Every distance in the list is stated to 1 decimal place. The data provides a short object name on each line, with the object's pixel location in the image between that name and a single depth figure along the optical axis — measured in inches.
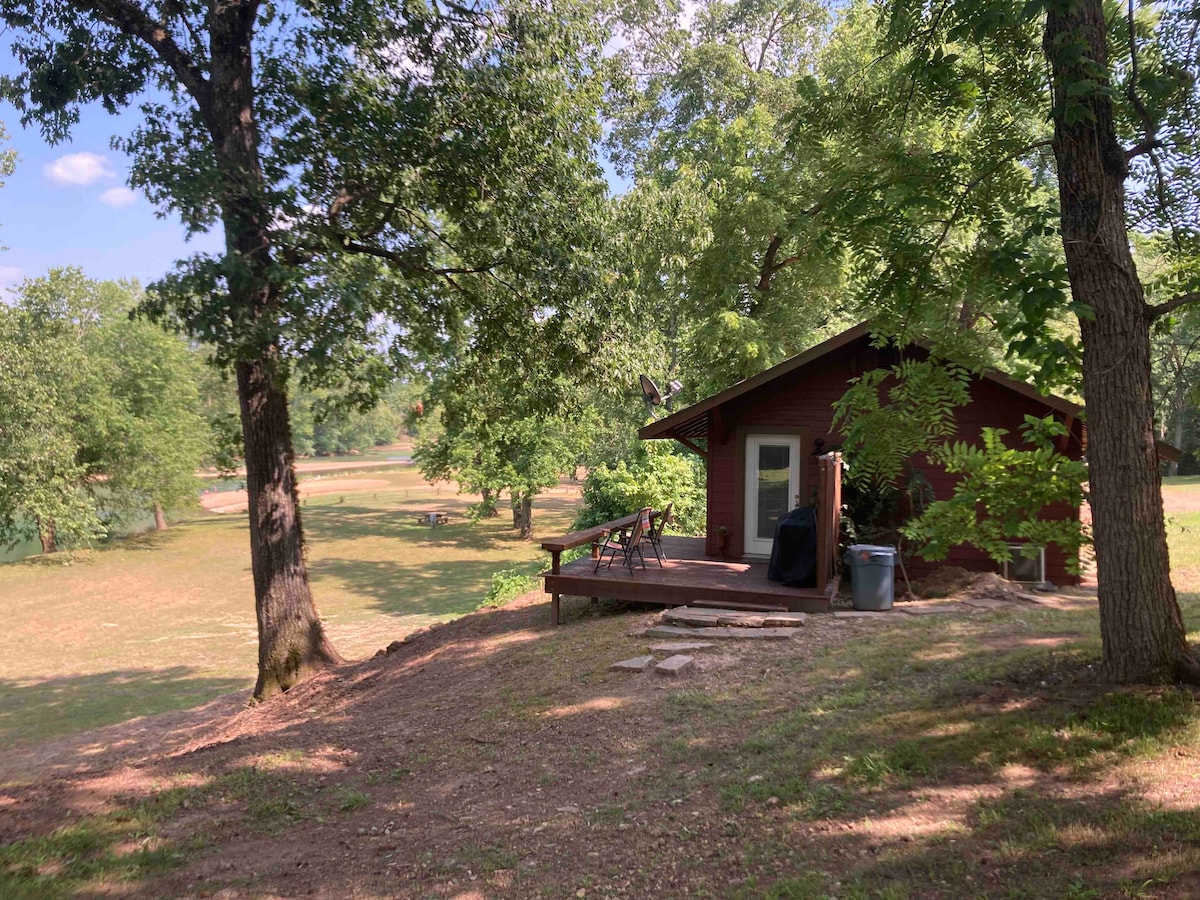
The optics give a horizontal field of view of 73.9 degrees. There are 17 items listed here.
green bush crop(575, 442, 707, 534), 731.4
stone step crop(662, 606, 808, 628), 358.0
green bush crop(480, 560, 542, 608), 638.5
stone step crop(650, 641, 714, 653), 333.1
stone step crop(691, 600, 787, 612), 382.6
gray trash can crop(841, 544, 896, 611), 377.4
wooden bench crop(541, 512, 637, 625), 416.8
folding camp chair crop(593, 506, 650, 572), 444.5
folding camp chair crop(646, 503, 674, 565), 493.5
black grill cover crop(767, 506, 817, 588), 403.2
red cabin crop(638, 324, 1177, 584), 446.9
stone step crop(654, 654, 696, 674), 303.4
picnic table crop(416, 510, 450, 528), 1615.4
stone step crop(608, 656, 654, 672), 314.2
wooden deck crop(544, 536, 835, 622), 384.2
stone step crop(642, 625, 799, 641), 338.6
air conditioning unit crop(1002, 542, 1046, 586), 442.3
